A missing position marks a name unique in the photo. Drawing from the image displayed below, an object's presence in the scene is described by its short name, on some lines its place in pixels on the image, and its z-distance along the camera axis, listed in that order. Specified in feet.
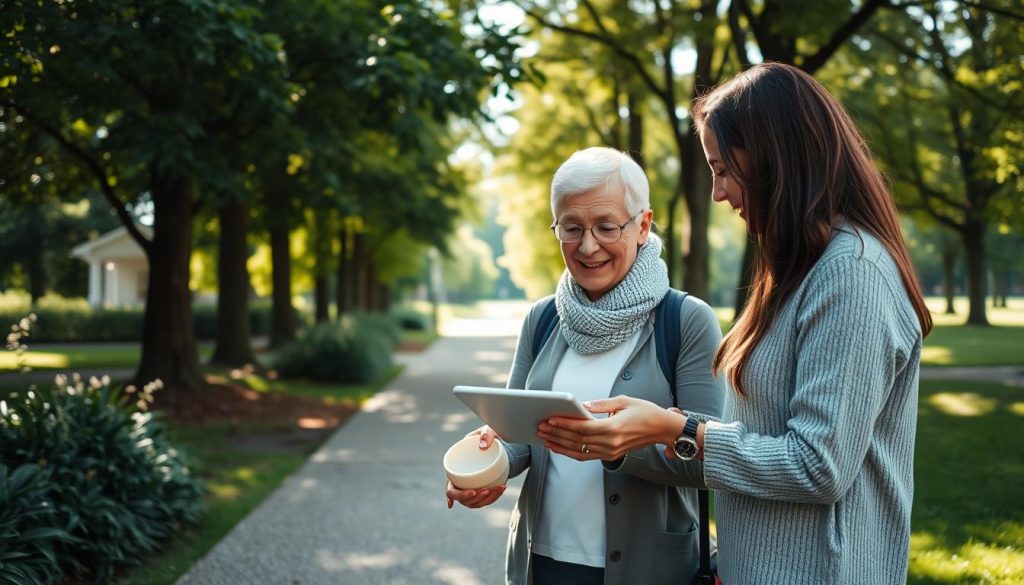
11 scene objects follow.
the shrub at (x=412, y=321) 154.92
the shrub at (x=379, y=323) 64.97
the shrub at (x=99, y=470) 17.69
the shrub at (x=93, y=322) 101.76
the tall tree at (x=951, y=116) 29.96
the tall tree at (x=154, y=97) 21.57
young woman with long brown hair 5.69
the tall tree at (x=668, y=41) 42.52
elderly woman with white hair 8.00
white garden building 136.77
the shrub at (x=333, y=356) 59.11
